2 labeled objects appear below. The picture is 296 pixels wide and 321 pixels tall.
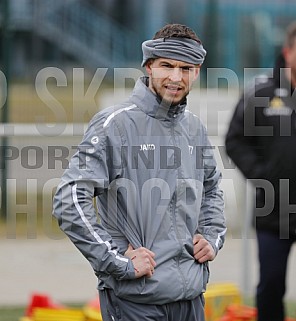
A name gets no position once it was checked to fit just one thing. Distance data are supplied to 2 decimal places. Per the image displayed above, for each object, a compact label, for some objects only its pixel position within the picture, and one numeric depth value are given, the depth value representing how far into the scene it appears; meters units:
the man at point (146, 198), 8.54
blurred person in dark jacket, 12.12
